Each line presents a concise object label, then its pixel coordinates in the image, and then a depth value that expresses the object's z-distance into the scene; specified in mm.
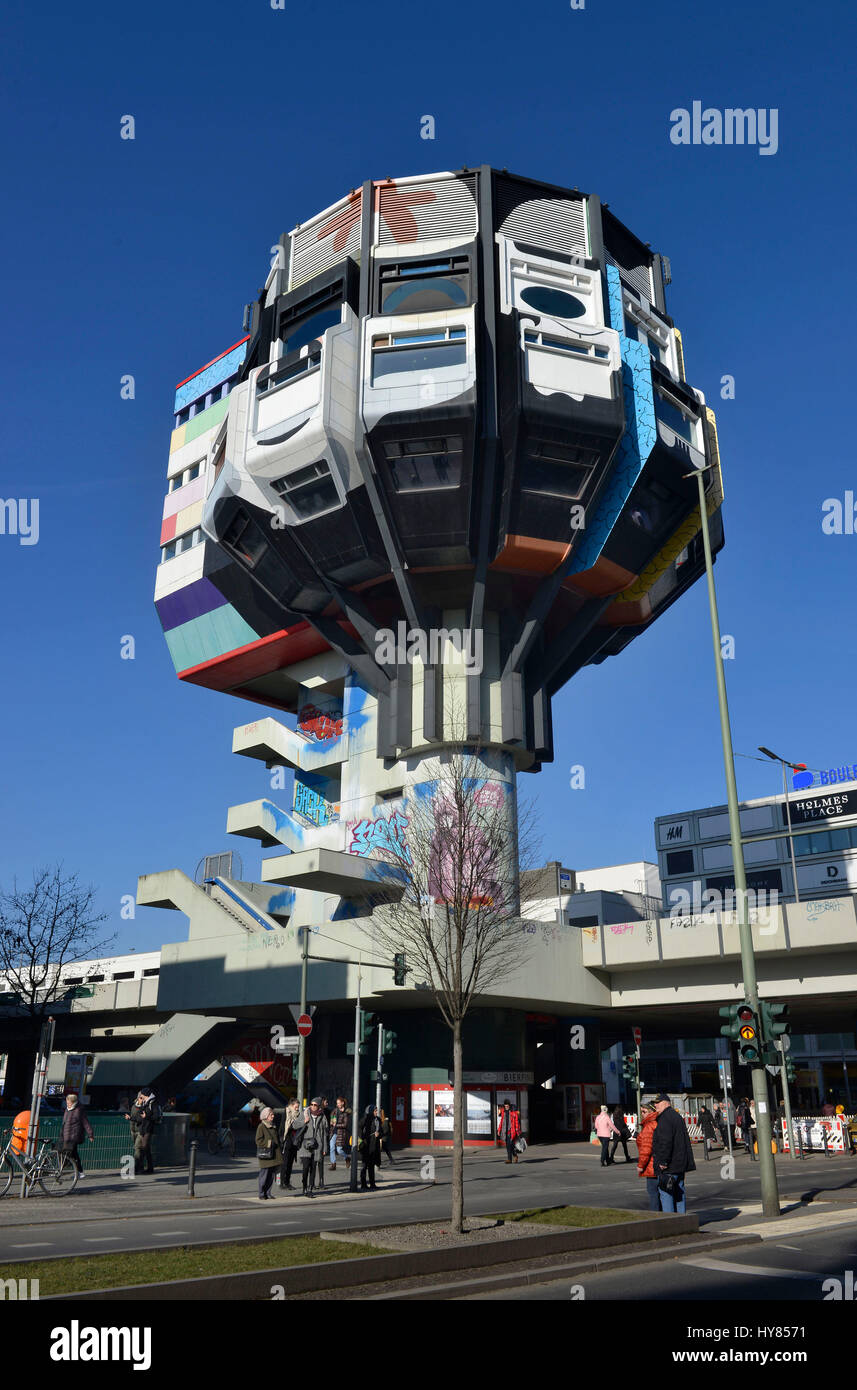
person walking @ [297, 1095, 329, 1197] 22672
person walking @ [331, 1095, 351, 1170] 31838
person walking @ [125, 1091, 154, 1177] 26594
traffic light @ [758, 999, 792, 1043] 18469
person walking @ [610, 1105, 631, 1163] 34881
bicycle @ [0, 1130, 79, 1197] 21406
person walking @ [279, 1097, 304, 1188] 22859
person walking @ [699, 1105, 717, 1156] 36406
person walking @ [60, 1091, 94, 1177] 21812
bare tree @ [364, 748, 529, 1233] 15984
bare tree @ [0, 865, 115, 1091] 57656
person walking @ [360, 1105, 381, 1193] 23703
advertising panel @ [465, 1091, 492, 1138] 42281
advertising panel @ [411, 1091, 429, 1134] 42688
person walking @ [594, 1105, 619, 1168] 30422
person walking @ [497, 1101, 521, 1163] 34094
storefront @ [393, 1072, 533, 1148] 42188
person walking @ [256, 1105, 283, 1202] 19312
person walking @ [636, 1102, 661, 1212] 14750
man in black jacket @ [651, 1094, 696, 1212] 14344
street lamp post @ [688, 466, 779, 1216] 17125
